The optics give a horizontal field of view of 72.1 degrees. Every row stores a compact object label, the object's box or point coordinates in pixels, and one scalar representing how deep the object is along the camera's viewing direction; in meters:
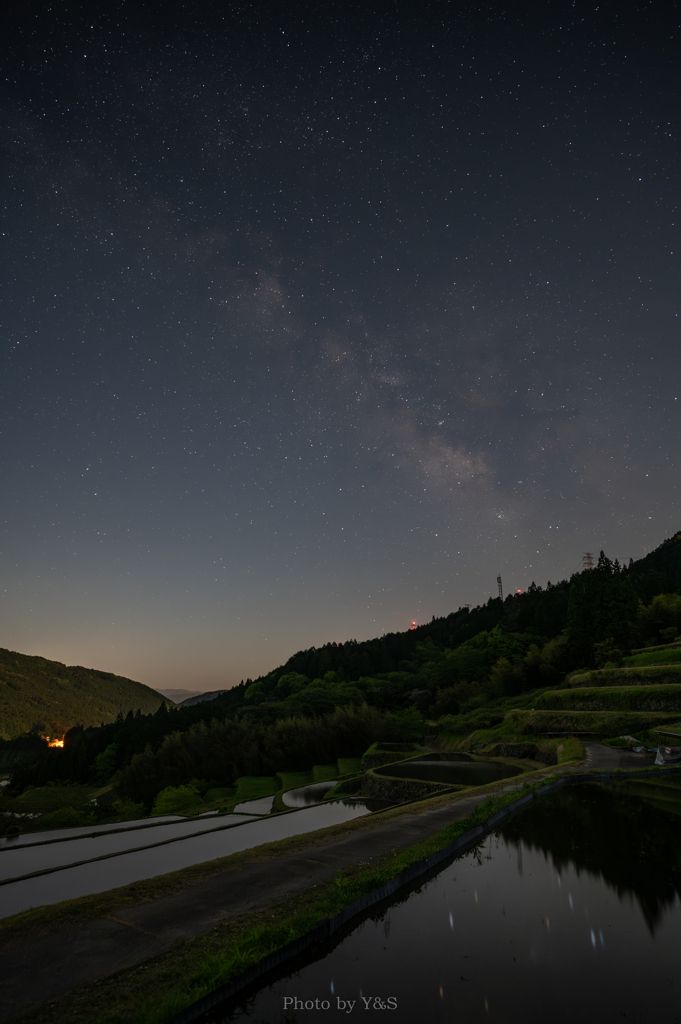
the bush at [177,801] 36.50
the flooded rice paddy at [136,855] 10.41
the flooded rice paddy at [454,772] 23.67
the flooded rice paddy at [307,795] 26.78
